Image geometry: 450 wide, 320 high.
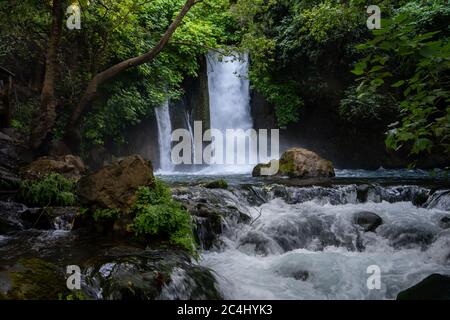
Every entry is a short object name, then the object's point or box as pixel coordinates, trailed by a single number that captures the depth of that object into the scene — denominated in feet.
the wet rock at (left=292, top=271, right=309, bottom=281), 18.68
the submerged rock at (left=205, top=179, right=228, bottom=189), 30.74
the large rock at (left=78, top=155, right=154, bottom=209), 21.30
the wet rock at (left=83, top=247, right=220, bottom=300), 13.57
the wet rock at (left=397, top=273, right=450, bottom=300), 14.30
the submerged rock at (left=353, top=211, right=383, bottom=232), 24.83
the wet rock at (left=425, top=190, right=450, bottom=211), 27.73
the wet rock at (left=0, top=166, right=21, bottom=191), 27.71
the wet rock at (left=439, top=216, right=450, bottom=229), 24.19
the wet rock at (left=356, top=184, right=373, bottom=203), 31.19
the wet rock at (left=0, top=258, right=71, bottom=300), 11.59
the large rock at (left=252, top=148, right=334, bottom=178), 40.40
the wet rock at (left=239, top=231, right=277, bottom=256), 22.15
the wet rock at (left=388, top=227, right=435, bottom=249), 23.07
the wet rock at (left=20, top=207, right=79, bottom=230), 22.63
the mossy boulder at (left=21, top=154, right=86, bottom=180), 29.98
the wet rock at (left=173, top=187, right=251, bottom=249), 22.44
